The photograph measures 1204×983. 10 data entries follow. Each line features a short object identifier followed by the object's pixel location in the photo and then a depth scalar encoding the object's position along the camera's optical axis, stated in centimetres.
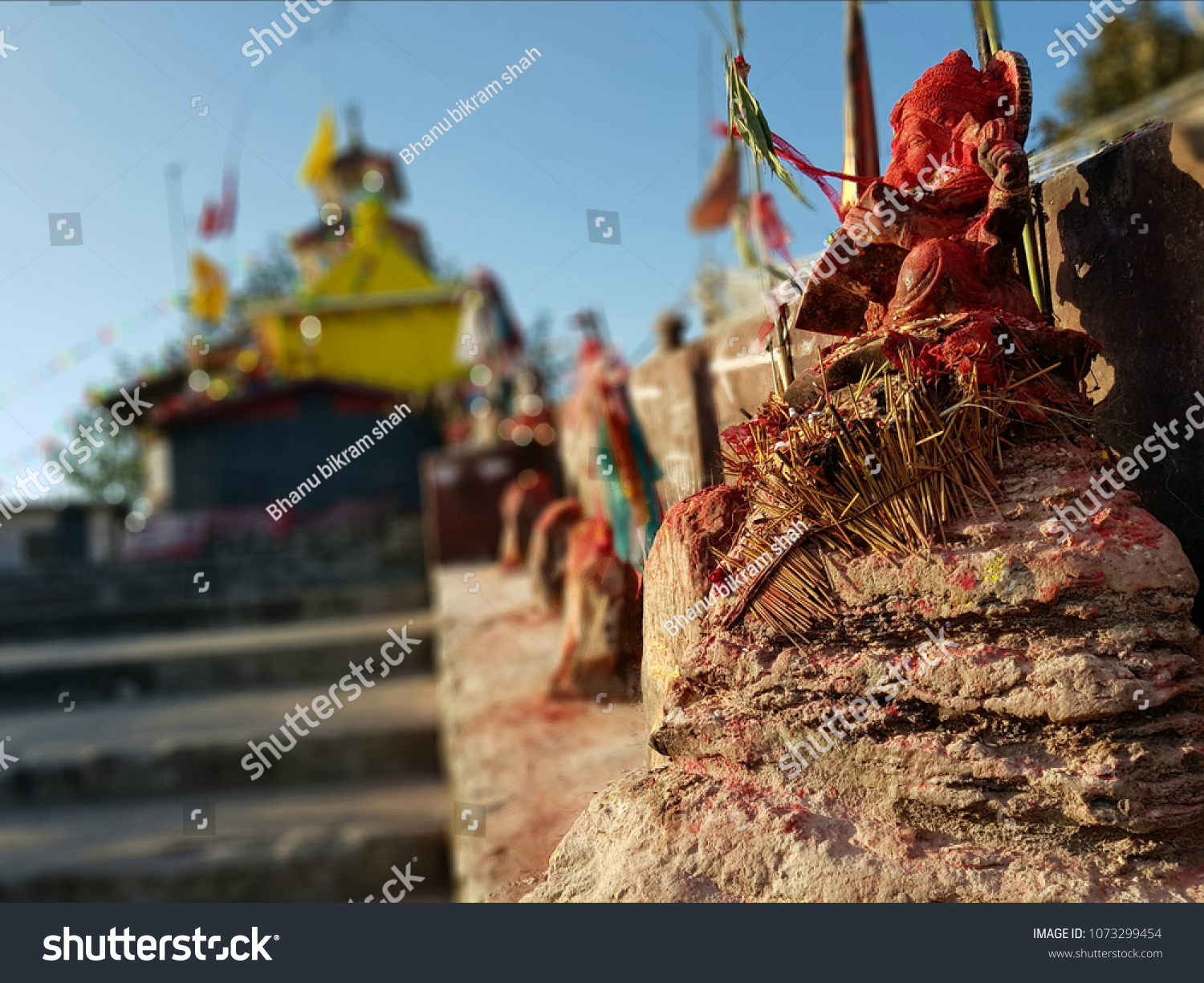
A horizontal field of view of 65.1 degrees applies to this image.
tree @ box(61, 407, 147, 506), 2586
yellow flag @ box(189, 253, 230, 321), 1880
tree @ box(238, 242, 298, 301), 3127
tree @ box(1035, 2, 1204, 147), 829
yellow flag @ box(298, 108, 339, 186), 2284
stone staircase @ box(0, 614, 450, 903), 418
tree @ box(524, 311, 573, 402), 1020
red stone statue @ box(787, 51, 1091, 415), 169
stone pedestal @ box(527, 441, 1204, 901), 150
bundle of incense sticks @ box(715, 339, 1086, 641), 161
